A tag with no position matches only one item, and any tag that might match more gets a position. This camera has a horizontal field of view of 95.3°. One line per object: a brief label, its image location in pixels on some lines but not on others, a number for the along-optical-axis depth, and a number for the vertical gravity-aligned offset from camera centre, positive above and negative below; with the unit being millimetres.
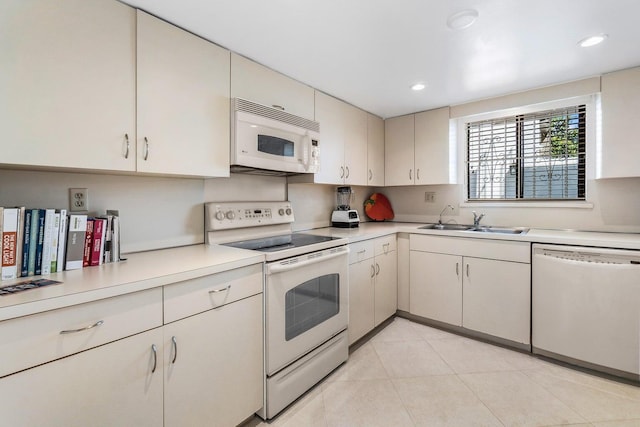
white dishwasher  1854 -631
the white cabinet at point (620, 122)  2107 +678
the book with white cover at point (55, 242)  1229 -133
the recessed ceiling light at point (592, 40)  1698 +1033
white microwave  1793 +487
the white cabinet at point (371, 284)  2307 -622
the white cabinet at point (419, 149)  2994 +688
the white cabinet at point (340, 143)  2492 +652
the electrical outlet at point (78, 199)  1452 +58
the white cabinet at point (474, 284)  2260 -604
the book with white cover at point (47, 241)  1210 -127
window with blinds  2541 +541
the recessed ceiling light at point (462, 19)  1461 +1005
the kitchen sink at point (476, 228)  2643 -148
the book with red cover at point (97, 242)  1371 -147
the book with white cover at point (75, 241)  1287 -135
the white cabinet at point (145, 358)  880 -546
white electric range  1597 -509
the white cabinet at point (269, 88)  1835 +870
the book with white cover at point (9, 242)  1113 -124
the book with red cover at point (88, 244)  1348 -155
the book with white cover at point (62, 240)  1253 -129
